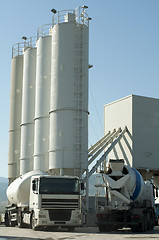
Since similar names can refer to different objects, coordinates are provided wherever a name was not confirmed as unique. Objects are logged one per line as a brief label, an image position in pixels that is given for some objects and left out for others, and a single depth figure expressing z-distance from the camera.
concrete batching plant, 29.30
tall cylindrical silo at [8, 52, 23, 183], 40.34
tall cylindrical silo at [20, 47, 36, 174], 37.28
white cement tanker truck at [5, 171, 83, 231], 21.81
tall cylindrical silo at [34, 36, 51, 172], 34.59
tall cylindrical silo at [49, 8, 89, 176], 31.86
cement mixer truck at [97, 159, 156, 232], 22.38
